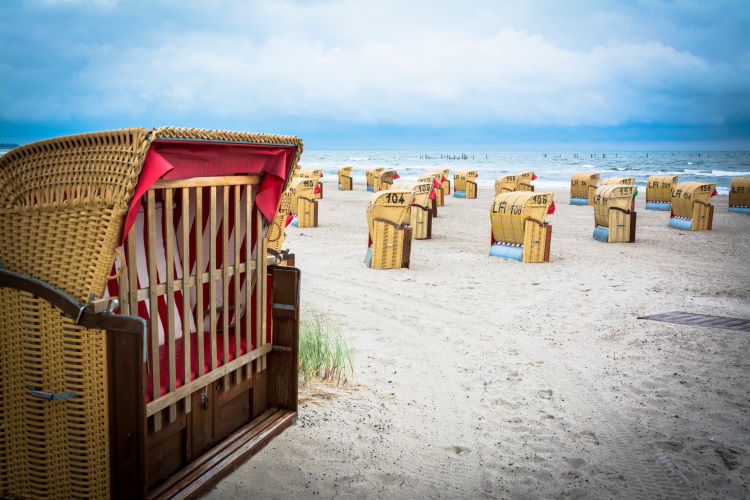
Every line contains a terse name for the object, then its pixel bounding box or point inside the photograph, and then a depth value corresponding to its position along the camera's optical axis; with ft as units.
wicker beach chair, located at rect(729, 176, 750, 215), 71.36
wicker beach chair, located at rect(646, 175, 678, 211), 74.18
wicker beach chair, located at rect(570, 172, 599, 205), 82.12
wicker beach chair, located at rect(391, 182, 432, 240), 45.44
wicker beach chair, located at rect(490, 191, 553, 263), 35.65
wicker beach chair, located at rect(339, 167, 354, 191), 104.32
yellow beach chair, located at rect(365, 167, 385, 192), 92.35
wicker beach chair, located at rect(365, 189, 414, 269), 33.14
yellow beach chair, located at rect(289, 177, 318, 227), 51.83
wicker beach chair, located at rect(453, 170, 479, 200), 89.86
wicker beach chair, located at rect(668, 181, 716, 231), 55.31
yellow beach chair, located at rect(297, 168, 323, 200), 74.71
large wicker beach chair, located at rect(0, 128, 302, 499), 8.30
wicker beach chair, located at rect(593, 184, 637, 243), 44.73
